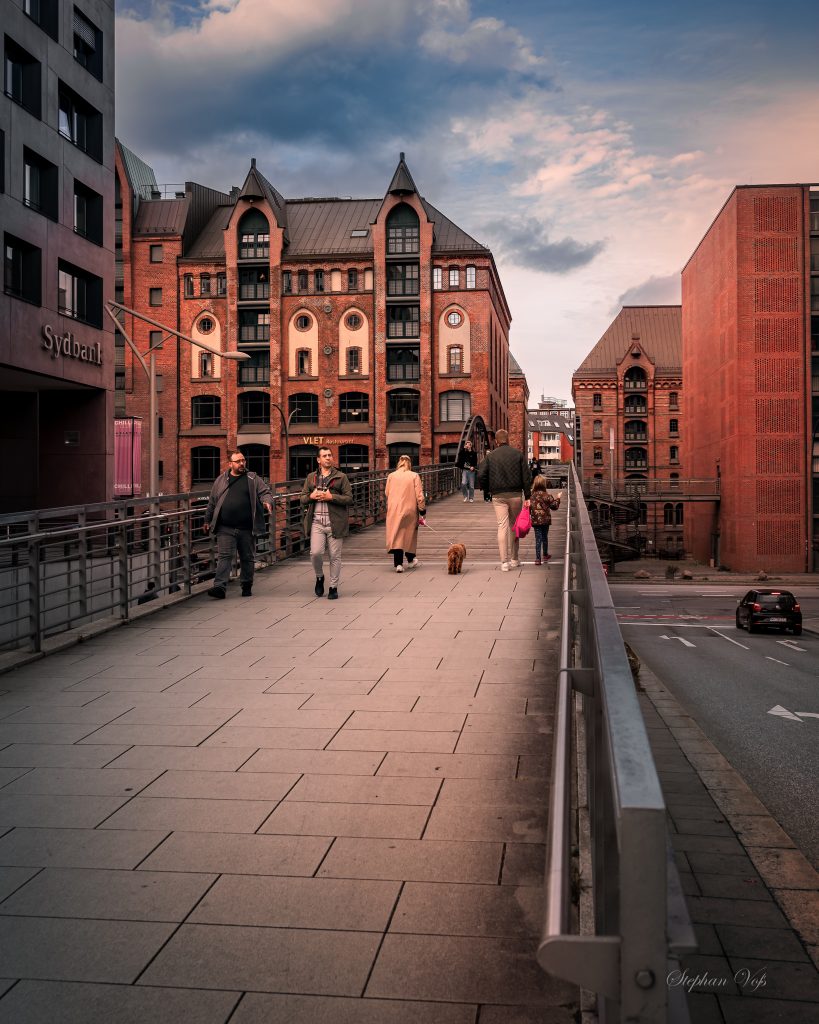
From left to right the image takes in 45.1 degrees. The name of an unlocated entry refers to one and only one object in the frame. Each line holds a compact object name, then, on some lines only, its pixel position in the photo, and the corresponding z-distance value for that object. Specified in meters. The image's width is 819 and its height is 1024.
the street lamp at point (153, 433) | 20.43
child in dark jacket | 16.66
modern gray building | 25.05
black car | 34.88
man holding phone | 12.73
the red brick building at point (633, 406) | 97.50
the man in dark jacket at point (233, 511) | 12.66
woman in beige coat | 14.78
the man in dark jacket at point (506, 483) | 15.81
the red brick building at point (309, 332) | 61.06
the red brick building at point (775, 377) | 56.06
